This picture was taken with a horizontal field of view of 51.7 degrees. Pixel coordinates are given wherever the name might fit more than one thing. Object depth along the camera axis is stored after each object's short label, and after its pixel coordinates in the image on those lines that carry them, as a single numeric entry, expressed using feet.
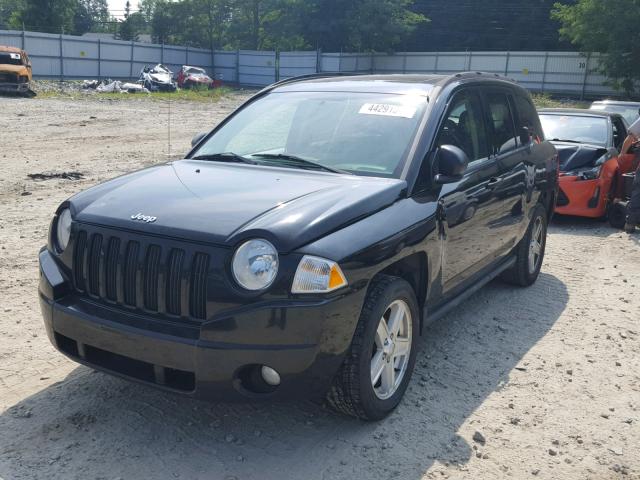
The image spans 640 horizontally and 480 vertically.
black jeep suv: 9.97
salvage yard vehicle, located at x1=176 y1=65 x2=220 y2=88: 128.88
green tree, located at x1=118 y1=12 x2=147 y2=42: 225.56
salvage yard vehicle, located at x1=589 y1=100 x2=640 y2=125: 40.42
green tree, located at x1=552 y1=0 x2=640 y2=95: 114.52
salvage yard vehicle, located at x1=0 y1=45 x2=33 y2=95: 84.89
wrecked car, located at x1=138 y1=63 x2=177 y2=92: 119.65
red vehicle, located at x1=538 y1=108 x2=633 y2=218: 29.63
